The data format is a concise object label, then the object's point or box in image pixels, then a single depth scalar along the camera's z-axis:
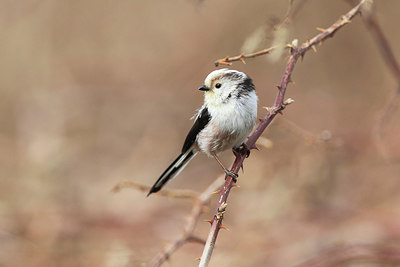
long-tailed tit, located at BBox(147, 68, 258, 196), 8.28
